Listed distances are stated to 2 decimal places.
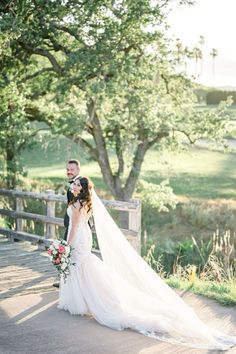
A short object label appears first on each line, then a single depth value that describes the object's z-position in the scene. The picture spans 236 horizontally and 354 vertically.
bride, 8.12
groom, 9.53
